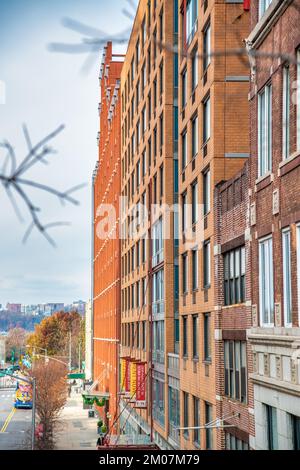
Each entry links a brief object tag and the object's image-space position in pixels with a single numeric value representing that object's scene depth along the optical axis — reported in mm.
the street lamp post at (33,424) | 43400
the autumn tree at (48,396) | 64850
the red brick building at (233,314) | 23078
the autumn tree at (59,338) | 184375
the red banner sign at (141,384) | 45688
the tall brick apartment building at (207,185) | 27547
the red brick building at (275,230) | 17109
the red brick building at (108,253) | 68938
